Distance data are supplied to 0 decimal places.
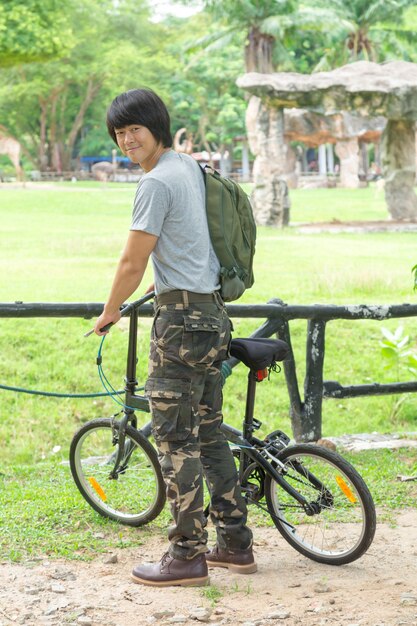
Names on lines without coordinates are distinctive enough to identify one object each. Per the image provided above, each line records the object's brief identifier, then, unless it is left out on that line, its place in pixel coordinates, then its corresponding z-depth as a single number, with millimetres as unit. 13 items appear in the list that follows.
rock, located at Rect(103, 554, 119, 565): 8402
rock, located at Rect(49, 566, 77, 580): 8057
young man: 7406
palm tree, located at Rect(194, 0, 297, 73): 66757
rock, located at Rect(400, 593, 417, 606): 7334
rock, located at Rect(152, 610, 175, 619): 7264
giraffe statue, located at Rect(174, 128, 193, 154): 72920
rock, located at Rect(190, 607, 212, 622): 7196
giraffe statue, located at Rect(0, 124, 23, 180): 81326
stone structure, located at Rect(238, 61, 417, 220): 43765
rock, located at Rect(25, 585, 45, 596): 7747
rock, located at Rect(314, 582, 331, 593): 7647
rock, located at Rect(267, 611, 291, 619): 7164
